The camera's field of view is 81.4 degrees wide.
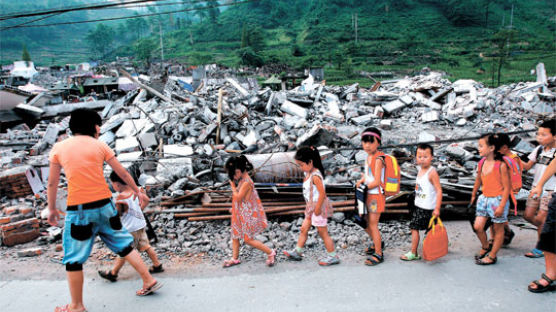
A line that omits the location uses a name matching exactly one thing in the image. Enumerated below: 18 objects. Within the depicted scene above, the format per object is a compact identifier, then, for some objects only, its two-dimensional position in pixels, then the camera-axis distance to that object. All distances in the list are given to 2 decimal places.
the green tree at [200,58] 61.72
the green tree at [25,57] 72.06
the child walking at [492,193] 3.13
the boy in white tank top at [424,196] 3.26
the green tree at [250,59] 52.38
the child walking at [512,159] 3.45
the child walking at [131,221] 3.24
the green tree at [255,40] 65.50
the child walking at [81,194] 2.66
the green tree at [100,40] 94.30
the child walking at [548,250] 2.75
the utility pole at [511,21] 62.98
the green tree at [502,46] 38.88
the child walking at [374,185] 3.38
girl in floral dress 3.39
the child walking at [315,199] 3.36
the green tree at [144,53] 69.48
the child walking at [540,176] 3.13
